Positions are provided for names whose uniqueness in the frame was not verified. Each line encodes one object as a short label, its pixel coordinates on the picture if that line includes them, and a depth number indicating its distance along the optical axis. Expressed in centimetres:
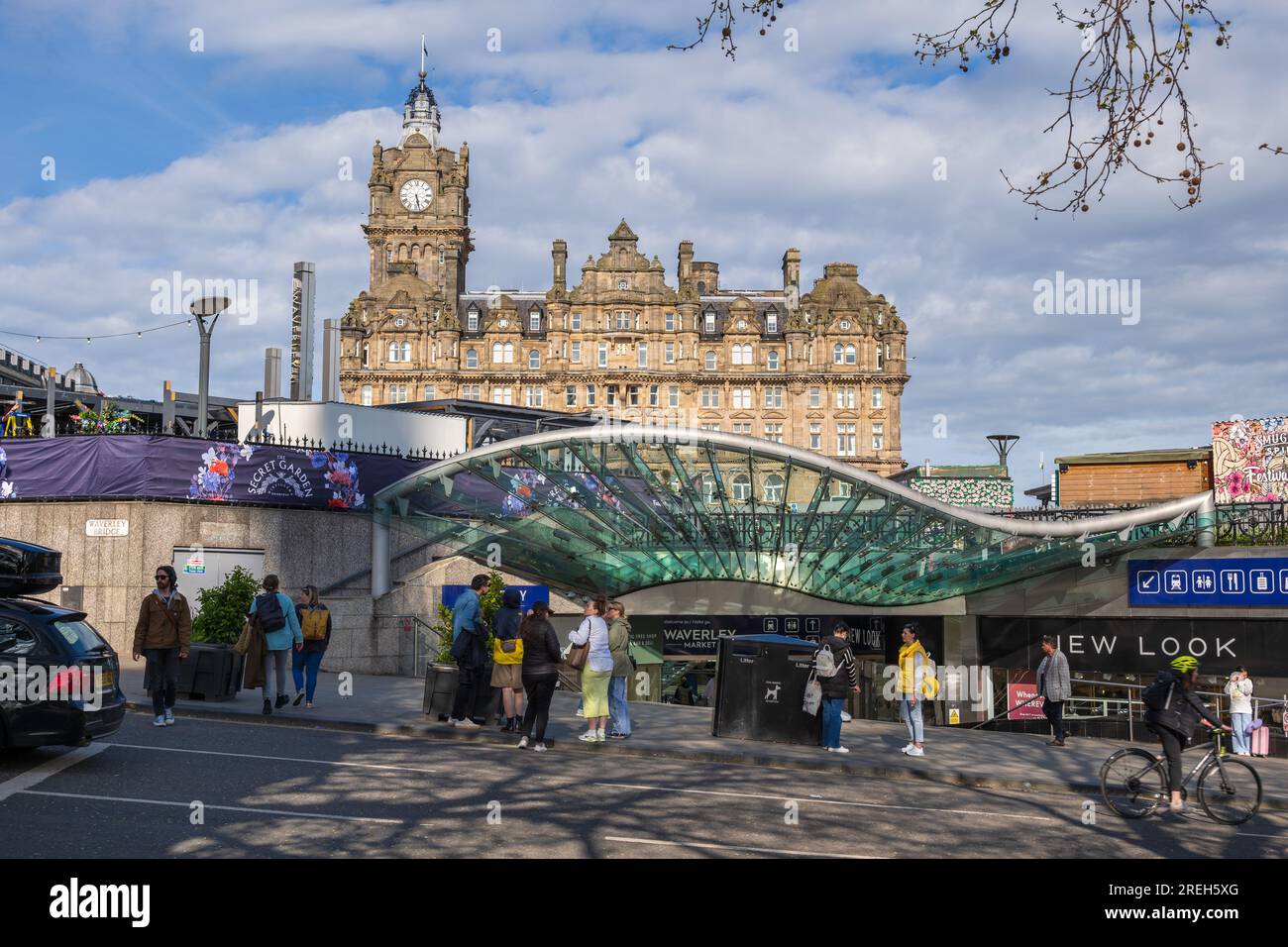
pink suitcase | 2108
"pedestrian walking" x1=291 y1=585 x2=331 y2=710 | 1673
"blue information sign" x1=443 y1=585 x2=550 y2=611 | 2225
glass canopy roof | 2369
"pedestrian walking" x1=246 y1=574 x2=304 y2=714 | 1559
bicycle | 1169
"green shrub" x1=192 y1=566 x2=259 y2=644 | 1867
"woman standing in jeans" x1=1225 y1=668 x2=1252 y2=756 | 1964
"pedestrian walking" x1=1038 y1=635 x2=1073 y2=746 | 1748
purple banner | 2298
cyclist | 1156
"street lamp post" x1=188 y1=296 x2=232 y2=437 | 2550
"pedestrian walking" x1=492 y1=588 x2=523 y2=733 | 1439
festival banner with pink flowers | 3759
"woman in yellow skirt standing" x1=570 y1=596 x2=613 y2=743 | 1466
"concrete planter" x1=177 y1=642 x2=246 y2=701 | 1670
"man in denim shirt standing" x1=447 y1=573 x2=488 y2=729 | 1489
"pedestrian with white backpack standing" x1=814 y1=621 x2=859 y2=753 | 1540
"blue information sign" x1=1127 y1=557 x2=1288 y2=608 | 2545
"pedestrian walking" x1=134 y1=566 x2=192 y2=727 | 1364
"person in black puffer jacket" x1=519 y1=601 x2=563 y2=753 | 1395
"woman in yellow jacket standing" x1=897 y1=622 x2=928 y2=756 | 1530
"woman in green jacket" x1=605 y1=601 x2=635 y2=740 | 1545
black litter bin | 1598
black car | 1081
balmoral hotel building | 9144
